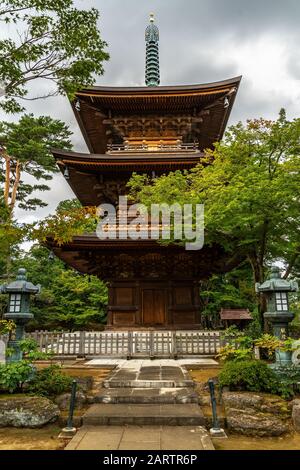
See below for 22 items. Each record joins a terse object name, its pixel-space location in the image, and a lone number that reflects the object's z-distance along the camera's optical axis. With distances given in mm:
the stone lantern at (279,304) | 6594
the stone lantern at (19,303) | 6996
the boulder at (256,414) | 4828
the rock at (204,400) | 5867
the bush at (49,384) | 5938
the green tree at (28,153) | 26234
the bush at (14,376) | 5777
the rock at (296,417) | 4922
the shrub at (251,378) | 5758
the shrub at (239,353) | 6531
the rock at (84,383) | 6245
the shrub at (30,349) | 6242
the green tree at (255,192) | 7941
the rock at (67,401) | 5734
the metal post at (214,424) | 4742
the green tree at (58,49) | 6172
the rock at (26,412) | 5087
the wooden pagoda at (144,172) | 14508
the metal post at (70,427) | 4688
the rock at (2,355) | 7761
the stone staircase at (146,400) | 4977
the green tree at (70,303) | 21938
